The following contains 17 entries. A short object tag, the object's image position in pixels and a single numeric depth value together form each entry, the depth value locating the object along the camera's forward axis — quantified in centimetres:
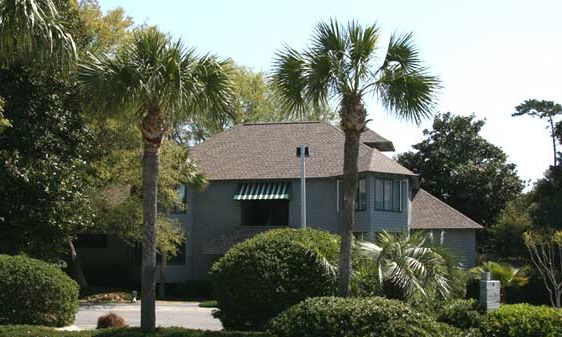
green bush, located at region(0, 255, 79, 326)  1989
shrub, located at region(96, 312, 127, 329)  2091
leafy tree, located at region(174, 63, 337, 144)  6031
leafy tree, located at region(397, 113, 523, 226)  5594
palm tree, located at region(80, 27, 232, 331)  1756
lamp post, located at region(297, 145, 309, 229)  3441
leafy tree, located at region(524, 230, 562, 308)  3155
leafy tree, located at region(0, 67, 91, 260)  2495
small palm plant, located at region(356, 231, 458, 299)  1848
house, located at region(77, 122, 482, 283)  4222
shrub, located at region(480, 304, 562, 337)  1723
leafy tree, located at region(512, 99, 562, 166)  5494
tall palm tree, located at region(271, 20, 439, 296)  1772
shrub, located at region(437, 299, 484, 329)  1752
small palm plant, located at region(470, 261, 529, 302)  3141
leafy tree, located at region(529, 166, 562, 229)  3925
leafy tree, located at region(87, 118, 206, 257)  3350
